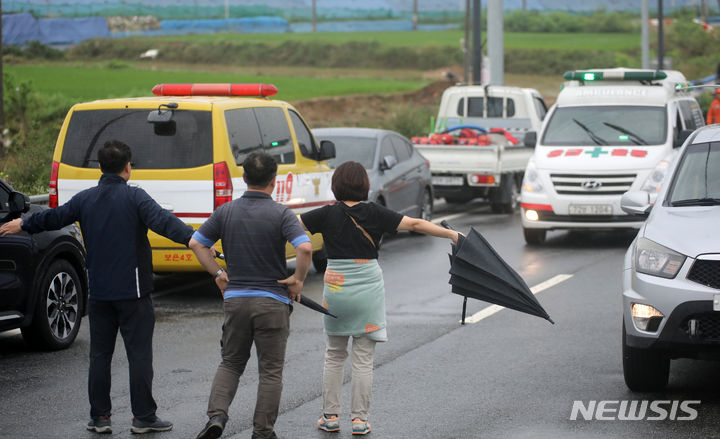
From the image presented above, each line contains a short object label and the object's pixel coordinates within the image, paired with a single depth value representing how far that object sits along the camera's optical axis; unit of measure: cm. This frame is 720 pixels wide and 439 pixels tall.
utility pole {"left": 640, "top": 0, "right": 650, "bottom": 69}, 4537
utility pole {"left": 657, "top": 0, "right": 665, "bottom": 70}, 5244
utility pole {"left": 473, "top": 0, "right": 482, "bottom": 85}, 3262
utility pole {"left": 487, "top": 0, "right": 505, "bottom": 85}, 2970
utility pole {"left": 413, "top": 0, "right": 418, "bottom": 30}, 11258
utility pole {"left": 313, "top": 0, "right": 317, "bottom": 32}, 10325
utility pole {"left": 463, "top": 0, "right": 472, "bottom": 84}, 4150
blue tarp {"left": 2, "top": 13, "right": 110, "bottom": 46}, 6712
